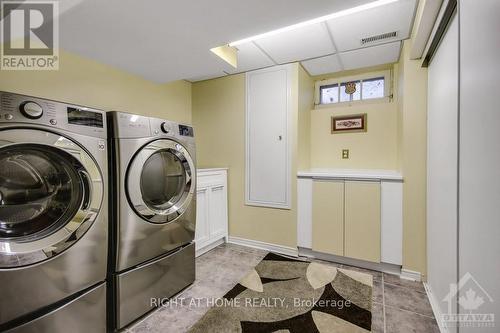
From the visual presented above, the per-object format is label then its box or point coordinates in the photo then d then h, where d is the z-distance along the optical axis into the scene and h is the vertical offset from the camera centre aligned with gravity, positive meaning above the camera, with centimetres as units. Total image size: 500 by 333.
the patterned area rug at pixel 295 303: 143 -102
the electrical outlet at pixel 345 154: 274 +10
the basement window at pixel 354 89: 261 +89
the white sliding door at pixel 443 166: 120 -2
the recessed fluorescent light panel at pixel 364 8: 150 +106
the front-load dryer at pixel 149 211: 137 -33
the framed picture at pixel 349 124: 265 +46
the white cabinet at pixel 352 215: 206 -52
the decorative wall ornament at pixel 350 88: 274 +90
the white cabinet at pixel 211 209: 239 -53
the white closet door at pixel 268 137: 251 +29
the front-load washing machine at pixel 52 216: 97 -27
